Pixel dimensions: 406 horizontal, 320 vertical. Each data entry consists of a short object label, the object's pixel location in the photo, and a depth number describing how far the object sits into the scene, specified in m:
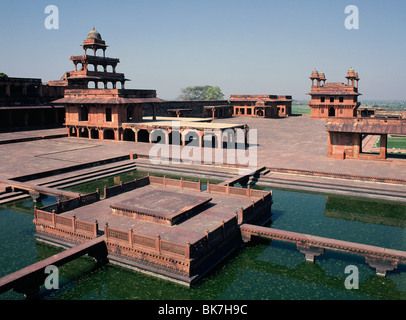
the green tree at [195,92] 126.94
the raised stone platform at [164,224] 11.16
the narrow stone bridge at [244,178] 19.84
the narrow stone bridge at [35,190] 17.92
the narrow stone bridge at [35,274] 9.65
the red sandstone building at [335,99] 57.44
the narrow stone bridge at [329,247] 11.38
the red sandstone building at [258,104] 62.62
